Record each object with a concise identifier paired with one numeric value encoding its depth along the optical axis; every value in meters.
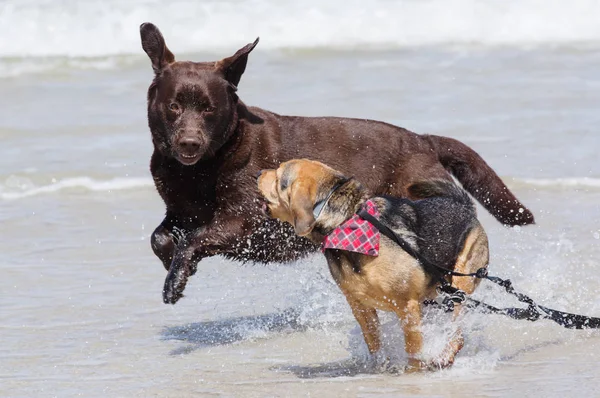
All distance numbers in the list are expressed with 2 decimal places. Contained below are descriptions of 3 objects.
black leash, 11.50
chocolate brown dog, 13.34
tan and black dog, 11.37
